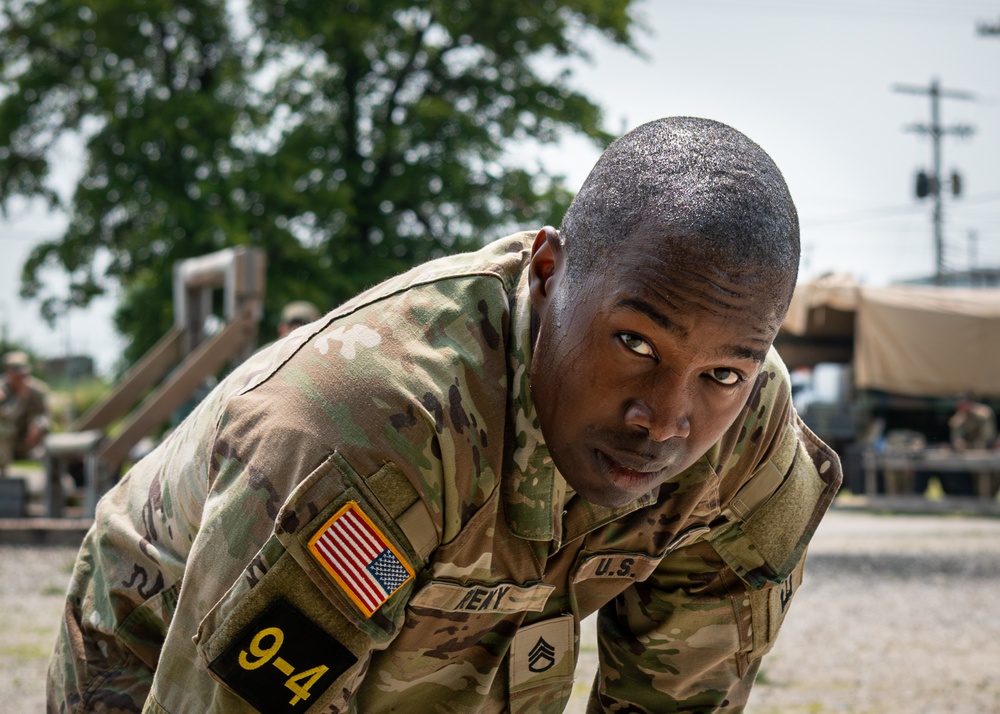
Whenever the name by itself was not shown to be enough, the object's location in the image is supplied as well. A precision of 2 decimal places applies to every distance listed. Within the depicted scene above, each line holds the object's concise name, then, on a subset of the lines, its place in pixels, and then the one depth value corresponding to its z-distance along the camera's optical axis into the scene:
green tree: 15.10
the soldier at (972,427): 15.56
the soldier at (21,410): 12.29
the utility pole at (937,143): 32.56
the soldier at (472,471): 1.57
